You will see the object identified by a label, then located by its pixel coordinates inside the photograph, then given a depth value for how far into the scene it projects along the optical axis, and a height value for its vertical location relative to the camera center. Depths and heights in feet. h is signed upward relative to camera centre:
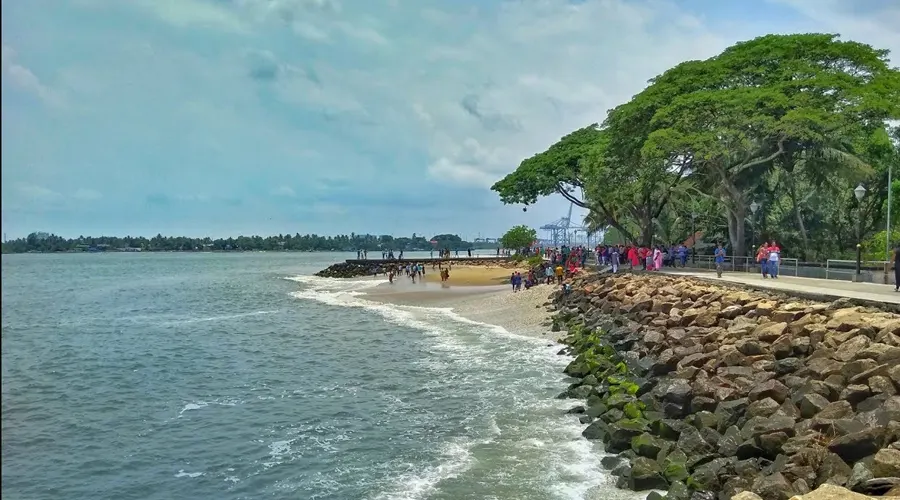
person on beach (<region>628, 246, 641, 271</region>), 104.73 -0.86
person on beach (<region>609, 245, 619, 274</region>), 104.06 -1.46
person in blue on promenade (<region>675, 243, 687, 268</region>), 102.83 -0.54
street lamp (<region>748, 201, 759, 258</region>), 97.53 +5.75
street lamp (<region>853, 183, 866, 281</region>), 61.03 +5.63
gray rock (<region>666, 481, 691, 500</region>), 26.45 -9.71
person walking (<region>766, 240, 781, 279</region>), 71.67 -0.84
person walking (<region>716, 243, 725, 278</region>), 75.71 -0.79
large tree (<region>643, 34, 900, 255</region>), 77.97 +17.67
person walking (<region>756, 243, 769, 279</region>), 72.79 -0.73
